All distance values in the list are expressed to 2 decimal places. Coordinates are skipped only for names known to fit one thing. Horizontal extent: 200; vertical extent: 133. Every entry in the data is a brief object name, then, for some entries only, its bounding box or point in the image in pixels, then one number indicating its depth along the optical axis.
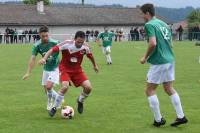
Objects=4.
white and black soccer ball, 11.64
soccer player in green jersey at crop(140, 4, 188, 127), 10.01
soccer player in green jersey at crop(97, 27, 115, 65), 30.22
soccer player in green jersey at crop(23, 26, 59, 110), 12.12
